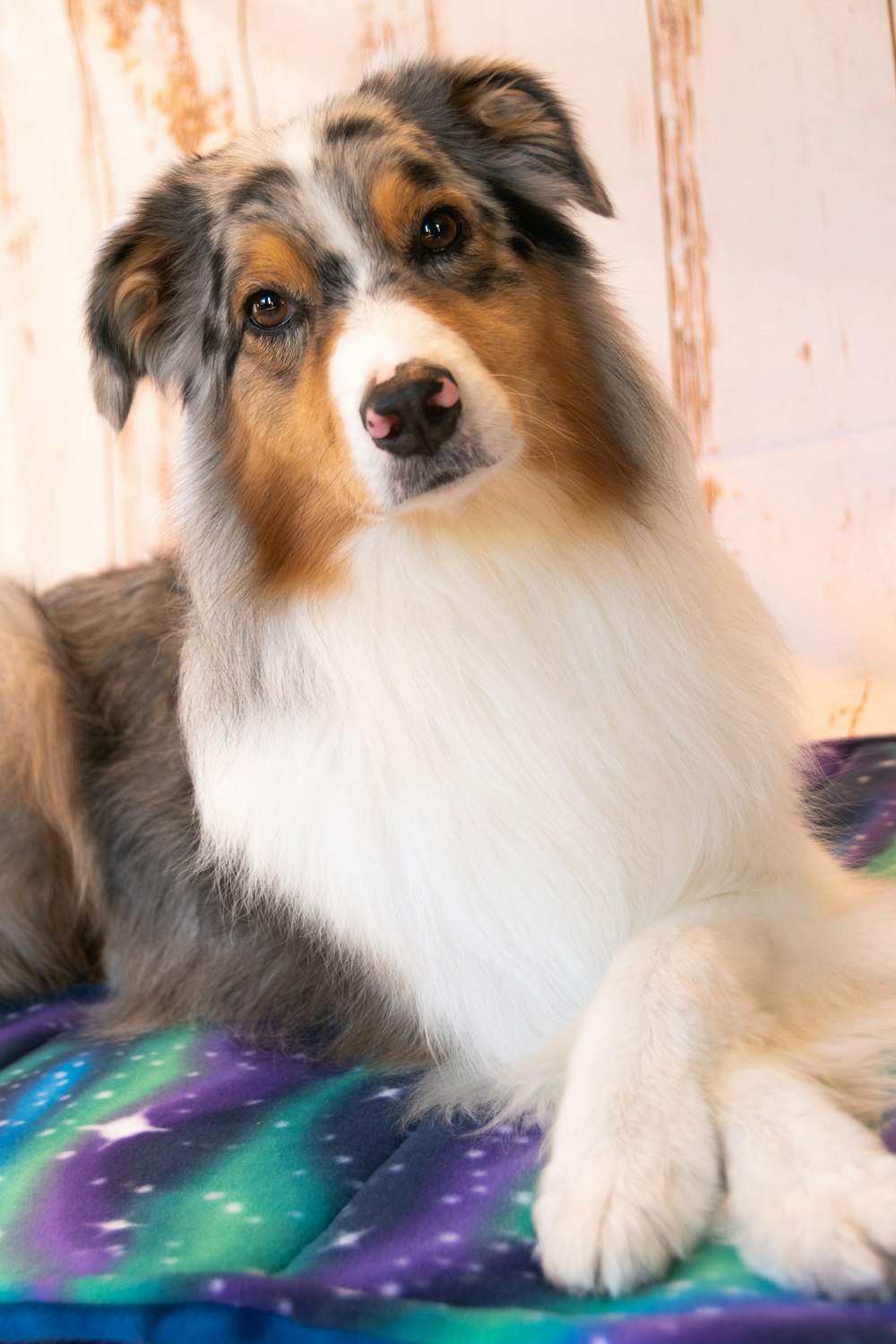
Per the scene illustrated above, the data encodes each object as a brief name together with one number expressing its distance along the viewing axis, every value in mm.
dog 1075
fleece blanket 941
